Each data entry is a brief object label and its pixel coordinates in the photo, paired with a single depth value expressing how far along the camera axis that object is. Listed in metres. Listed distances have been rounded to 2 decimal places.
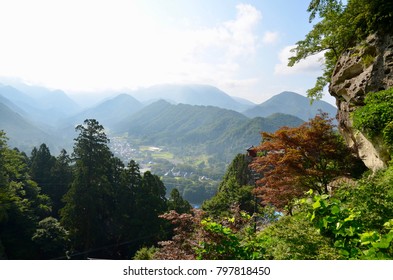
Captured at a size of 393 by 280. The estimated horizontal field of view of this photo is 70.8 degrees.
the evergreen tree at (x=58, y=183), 41.50
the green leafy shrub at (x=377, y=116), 8.23
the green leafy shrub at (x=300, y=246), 4.20
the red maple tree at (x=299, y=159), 10.90
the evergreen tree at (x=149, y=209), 32.59
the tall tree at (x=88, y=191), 28.78
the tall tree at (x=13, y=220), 25.38
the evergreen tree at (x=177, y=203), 39.31
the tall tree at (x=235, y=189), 34.06
